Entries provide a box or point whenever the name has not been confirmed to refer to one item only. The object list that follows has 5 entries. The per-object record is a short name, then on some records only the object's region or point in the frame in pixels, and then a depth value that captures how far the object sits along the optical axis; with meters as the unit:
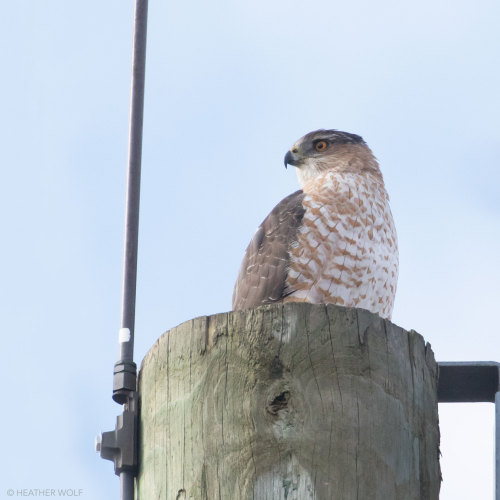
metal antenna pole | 7.01
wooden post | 6.21
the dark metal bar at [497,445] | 6.79
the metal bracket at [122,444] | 6.98
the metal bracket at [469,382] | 7.59
